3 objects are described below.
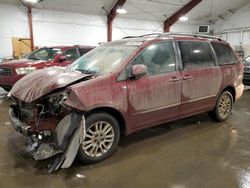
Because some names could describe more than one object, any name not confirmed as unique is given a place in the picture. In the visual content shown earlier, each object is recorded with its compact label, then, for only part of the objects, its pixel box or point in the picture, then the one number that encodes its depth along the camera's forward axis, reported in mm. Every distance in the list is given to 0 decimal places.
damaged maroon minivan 2824
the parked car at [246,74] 8648
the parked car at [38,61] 6277
